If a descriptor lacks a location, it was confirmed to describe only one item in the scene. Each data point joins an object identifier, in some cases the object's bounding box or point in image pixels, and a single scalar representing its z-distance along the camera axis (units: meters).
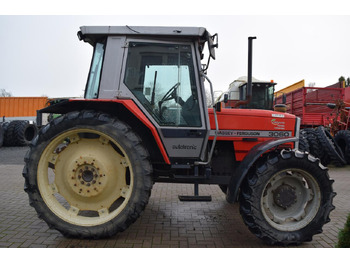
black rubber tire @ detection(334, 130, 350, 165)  9.09
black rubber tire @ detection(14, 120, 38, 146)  13.38
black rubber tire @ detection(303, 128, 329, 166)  8.53
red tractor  3.12
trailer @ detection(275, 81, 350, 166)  9.05
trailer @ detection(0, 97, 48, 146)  19.75
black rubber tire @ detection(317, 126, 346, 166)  8.36
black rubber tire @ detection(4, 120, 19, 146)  13.42
